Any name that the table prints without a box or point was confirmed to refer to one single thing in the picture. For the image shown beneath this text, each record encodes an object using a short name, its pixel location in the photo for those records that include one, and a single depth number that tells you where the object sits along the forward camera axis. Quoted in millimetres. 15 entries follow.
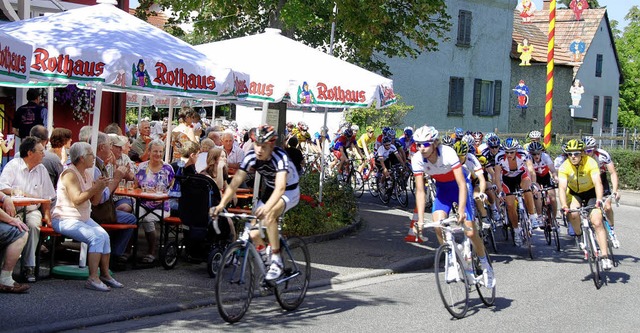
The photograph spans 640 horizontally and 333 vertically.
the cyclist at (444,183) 9766
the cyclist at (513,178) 14945
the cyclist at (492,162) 15211
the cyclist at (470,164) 12461
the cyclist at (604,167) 12638
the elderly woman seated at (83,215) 9727
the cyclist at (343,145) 23594
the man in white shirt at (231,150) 14930
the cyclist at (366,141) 24609
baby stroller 11078
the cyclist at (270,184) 9111
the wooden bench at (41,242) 9938
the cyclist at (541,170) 15743
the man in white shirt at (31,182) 9836
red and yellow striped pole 26525
